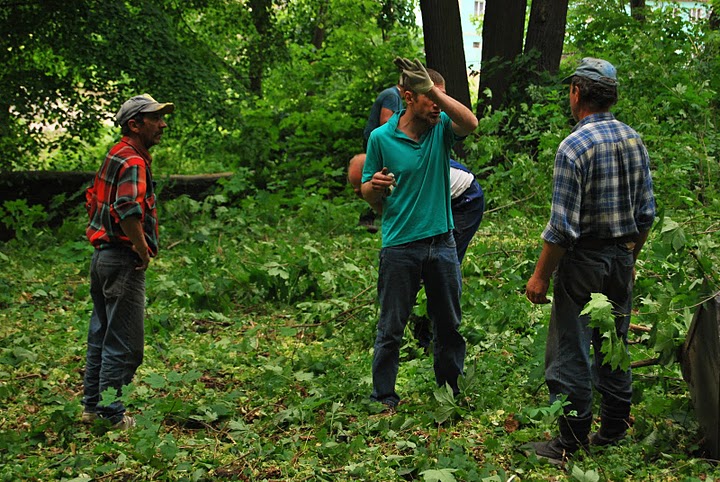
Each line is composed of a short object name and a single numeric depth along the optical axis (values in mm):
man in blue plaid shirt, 7852
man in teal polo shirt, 9500
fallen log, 22734
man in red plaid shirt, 9602
